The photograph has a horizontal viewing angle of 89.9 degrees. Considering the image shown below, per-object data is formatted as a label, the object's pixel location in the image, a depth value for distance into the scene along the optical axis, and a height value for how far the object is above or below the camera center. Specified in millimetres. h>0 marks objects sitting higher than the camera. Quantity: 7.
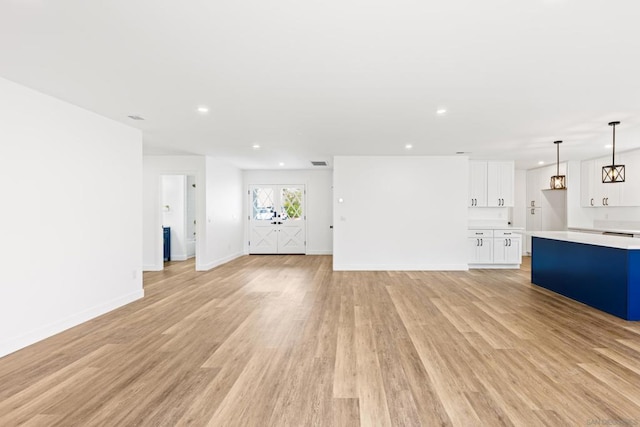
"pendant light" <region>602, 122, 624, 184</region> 4402 +558
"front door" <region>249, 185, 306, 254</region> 9750 -297
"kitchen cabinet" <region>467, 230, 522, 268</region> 7309 -807
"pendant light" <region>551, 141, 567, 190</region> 5270 +508
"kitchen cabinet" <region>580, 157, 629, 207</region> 6878 +567
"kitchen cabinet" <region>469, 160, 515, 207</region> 7680 +707
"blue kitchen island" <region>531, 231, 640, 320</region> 3879 -794
